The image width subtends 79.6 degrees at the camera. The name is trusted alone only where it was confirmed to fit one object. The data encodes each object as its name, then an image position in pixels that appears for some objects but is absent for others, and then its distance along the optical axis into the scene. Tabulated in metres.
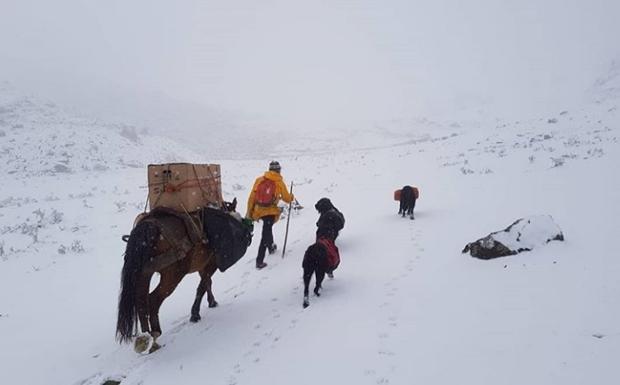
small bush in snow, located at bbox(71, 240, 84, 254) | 9.80
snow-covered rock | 5.83
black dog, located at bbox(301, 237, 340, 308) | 5.59
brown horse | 4.59
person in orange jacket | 7.52
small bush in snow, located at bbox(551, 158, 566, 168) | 12.82
